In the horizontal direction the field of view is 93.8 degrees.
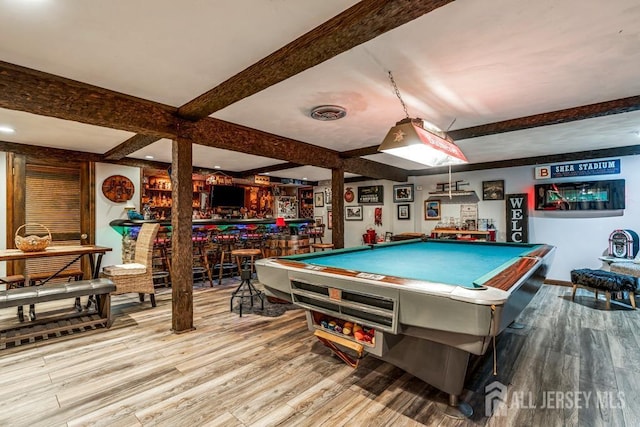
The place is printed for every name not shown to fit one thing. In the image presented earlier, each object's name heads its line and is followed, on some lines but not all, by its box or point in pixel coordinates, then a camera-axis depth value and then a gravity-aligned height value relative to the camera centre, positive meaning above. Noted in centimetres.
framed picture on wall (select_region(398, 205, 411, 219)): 800 +4
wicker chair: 396 -76
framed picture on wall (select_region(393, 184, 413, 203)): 794 +55
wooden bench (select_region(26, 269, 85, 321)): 474 -99
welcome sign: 618 -11
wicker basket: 339 -32
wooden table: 322 -43
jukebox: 496 -53
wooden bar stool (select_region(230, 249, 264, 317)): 396 -102
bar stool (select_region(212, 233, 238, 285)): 617 -70
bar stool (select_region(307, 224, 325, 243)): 845 -52
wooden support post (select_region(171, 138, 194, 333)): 330 -26
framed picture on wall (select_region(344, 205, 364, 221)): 918 +2
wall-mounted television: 767 +48
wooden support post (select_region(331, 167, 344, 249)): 559 +16
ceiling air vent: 325 +114
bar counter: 544 -21
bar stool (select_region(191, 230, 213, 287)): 570 -79
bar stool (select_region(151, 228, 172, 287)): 553 -74
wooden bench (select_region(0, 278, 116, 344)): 297 -98
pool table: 154 -52
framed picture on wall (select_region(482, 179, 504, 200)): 654 +52
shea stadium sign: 534 +83
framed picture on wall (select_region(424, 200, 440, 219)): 753 +11
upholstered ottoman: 406 -97
